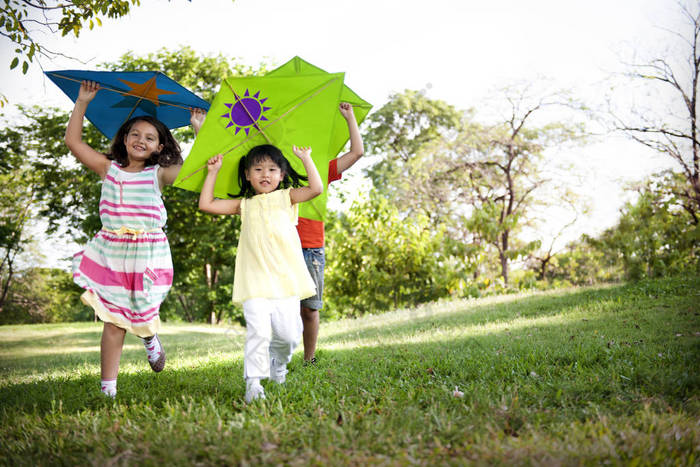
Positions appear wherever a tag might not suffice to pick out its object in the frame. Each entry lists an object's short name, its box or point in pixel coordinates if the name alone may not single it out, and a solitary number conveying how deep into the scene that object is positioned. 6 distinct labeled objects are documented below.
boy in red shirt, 4.16
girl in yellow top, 3.01
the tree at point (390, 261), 11.35
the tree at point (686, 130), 9.38
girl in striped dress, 3.30
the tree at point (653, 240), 8.71
